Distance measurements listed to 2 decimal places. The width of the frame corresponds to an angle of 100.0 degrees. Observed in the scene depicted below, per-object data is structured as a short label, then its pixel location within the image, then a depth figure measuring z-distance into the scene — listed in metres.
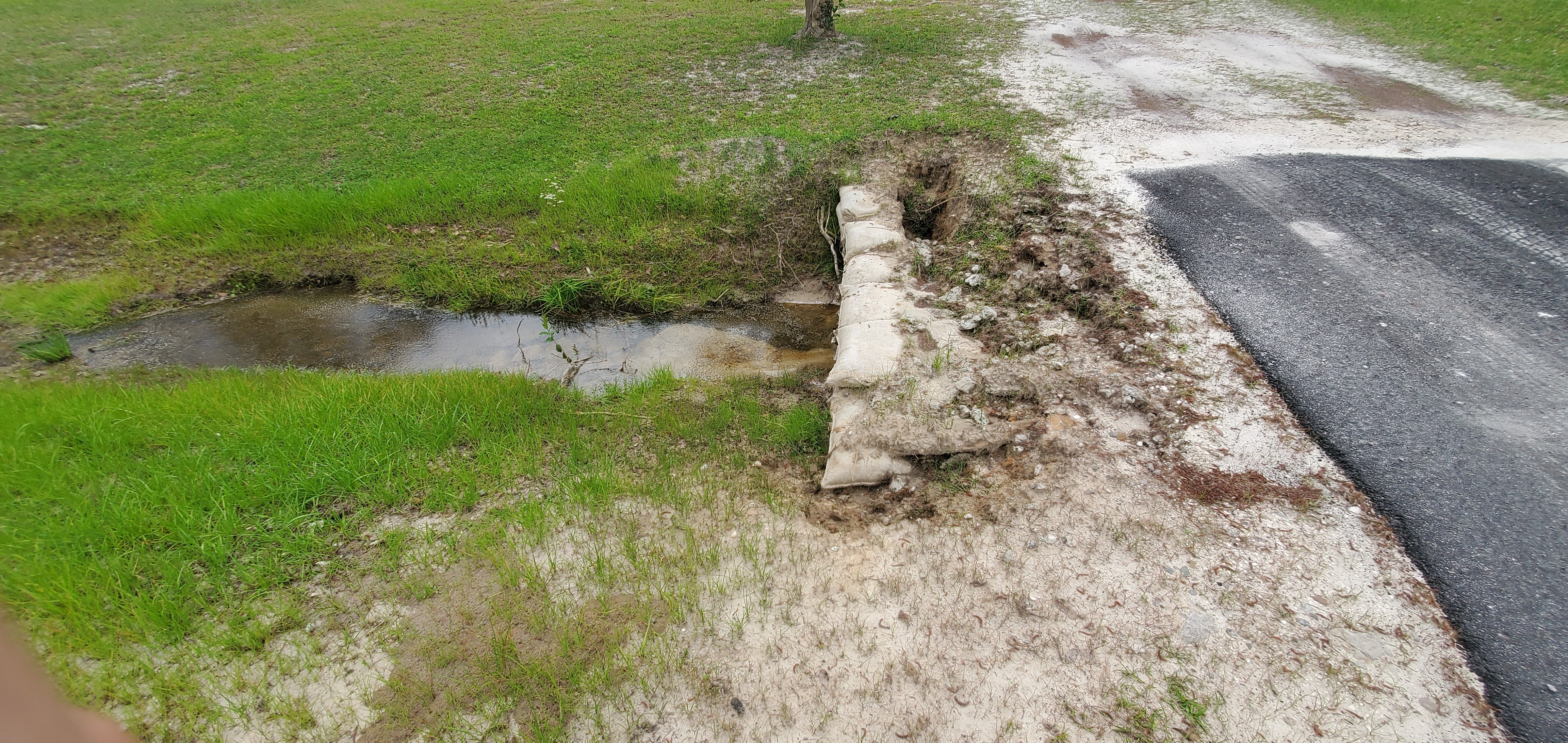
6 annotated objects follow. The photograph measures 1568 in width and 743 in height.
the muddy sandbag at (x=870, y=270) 4.76
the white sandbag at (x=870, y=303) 4.37
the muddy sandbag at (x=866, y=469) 3.38
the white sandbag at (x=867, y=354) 3.84
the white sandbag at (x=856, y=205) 5.52
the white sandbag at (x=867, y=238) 5.14
